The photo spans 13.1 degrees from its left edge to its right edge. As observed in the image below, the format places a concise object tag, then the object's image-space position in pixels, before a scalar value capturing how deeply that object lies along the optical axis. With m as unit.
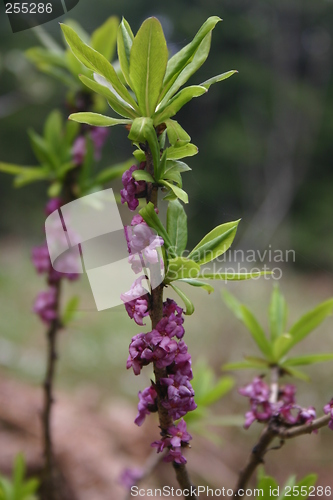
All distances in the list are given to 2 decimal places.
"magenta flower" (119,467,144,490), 1.03
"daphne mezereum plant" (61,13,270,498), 0.60
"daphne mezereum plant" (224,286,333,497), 0.66
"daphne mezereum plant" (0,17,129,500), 0.95
